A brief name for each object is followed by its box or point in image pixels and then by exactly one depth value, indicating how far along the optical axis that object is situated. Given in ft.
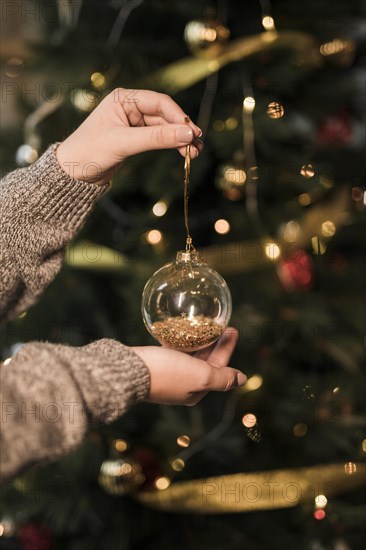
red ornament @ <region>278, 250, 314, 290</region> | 3.78
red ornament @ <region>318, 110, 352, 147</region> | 4.09
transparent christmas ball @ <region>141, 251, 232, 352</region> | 2.27
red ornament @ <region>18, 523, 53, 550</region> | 4.17
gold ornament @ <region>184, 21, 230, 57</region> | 3.48
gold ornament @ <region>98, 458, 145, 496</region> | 3.81
